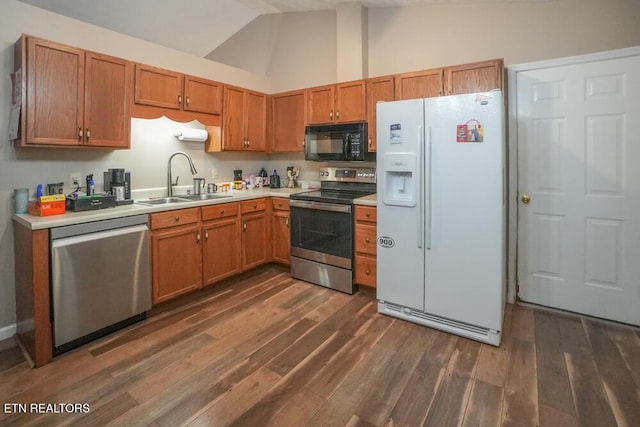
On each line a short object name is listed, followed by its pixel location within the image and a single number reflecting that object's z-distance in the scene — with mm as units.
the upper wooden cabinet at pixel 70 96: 2209
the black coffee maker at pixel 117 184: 2799
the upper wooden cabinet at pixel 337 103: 3477
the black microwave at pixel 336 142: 3438
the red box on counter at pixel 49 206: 2221
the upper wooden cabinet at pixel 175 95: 2844
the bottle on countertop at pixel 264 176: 4390
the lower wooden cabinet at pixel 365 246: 3025
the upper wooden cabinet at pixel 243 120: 3625
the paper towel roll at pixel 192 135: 3379
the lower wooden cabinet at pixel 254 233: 3467
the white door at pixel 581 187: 2455
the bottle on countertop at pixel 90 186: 2612
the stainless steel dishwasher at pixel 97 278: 2107
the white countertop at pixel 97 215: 2049
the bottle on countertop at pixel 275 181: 4285
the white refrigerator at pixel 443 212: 2252
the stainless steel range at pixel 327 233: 3176
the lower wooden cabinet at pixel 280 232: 3660
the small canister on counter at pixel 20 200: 2330
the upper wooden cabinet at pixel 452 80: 2797
